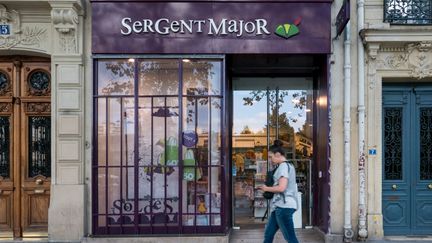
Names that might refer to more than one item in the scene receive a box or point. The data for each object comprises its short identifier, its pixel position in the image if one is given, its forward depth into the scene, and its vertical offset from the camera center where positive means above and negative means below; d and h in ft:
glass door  30.96 -0.07
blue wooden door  27.40 -2.58
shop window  26.30 -1.01
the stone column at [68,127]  25.57 +0.00
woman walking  21.03 -3.42
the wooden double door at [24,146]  27.04 -1.15
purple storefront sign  26.02 +5.76
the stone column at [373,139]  26.43 -0.71
